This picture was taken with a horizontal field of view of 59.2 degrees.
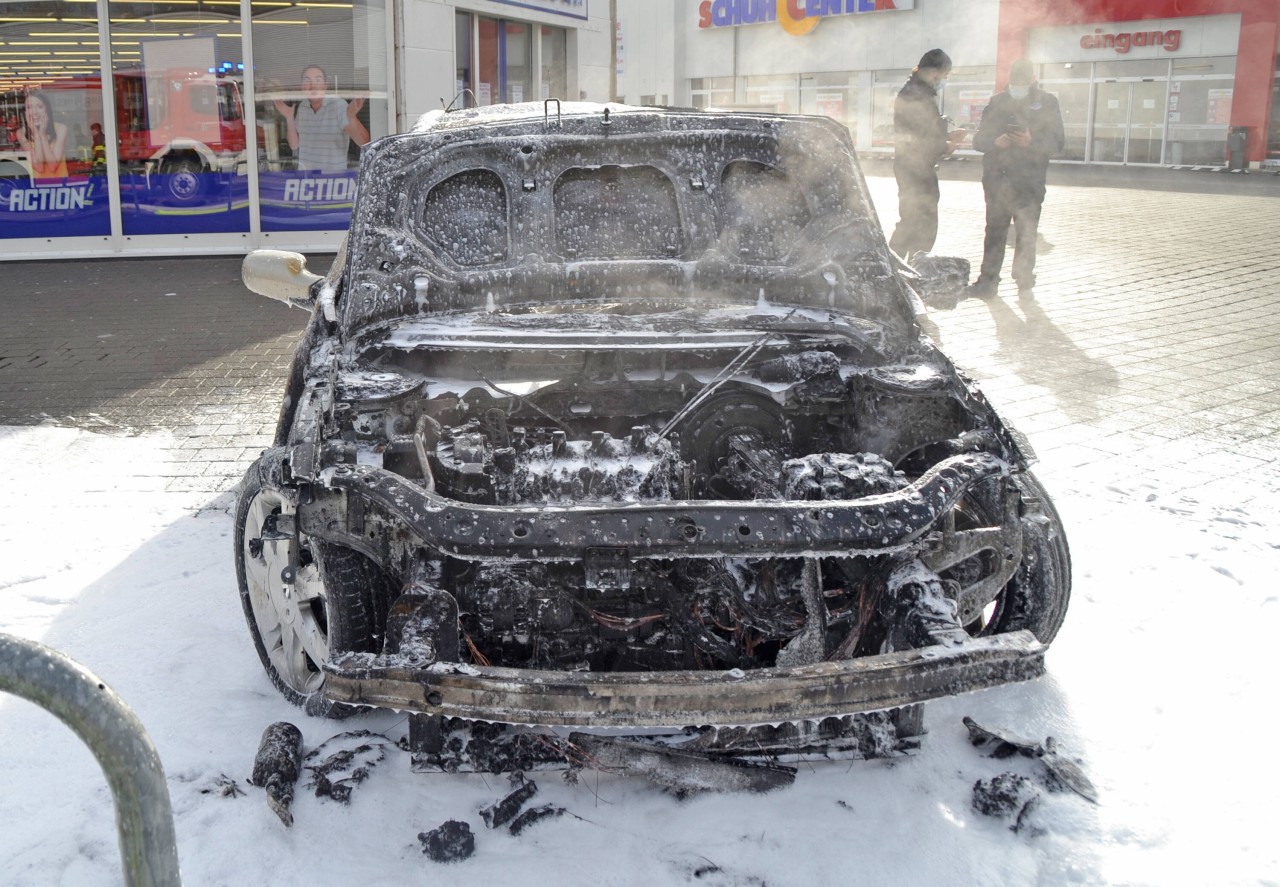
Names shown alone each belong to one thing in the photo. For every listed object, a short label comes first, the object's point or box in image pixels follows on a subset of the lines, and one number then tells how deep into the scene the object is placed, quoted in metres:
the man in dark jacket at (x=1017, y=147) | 9.59
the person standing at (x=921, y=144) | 9.32
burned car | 2.71
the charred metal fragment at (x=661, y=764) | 2.93
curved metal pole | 1.63
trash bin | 23.88
